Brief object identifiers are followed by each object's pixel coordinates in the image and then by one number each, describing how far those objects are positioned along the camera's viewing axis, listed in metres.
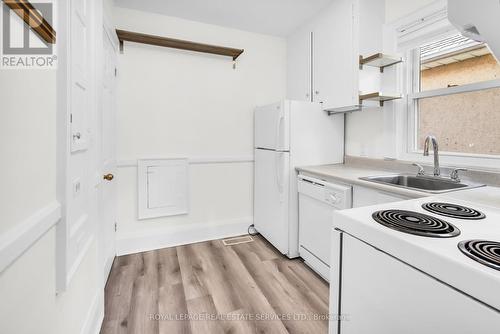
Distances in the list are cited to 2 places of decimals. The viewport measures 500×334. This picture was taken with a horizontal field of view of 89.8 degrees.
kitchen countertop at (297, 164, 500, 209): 1.25
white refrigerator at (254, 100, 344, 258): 2.40
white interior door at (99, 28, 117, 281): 1.86
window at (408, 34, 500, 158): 1.71
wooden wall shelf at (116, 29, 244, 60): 2.39
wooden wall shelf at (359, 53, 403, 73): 2.00
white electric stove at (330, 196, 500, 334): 0.60
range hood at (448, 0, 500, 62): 0.84
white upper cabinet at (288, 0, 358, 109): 2.19
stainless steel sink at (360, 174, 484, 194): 1.63
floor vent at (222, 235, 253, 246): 2.81
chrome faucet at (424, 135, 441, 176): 1.78
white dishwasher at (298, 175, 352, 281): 1.91
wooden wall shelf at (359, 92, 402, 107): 2.03
